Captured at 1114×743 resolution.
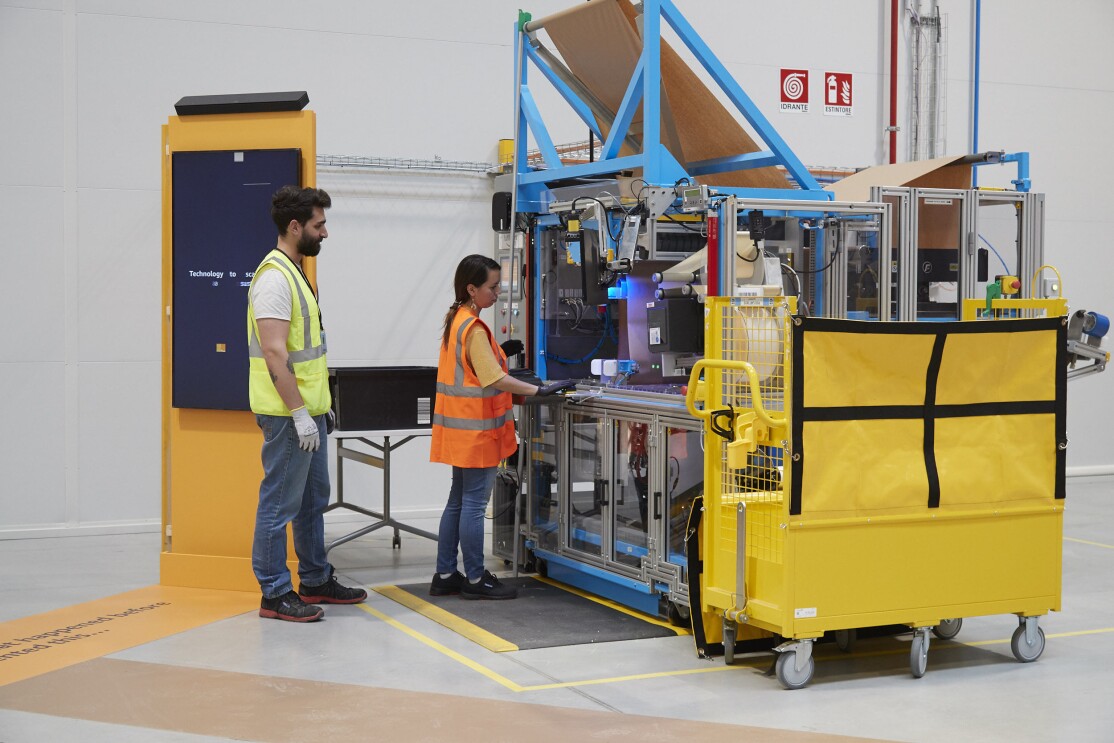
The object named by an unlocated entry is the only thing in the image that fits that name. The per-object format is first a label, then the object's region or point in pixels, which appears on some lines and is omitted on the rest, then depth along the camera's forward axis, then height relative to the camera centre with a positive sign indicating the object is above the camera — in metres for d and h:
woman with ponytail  5.66 -0.47
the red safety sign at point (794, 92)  9.55 +1.77
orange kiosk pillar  6.01 +0.06
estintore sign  9.70 +1.78
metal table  6.83 -0.86
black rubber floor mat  5.15 -1.35
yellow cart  4.39 -0.58
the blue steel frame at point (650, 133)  5.52 +0.89
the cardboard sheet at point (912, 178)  5.91 +0.70
